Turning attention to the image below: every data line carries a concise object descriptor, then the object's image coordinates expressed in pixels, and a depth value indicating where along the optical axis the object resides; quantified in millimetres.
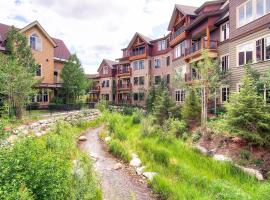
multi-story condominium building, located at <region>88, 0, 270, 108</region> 16953
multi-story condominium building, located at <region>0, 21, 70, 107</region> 29922
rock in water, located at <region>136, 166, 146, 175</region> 10319
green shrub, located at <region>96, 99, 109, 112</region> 27848
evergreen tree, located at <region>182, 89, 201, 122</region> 16812
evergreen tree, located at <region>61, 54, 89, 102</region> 31203
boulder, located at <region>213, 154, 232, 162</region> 9920
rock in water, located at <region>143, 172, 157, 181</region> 9414
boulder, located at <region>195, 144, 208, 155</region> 11333
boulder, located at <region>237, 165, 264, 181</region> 8484
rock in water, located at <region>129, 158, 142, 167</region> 11188
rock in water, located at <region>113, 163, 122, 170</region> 11069
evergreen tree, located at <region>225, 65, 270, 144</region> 10032
